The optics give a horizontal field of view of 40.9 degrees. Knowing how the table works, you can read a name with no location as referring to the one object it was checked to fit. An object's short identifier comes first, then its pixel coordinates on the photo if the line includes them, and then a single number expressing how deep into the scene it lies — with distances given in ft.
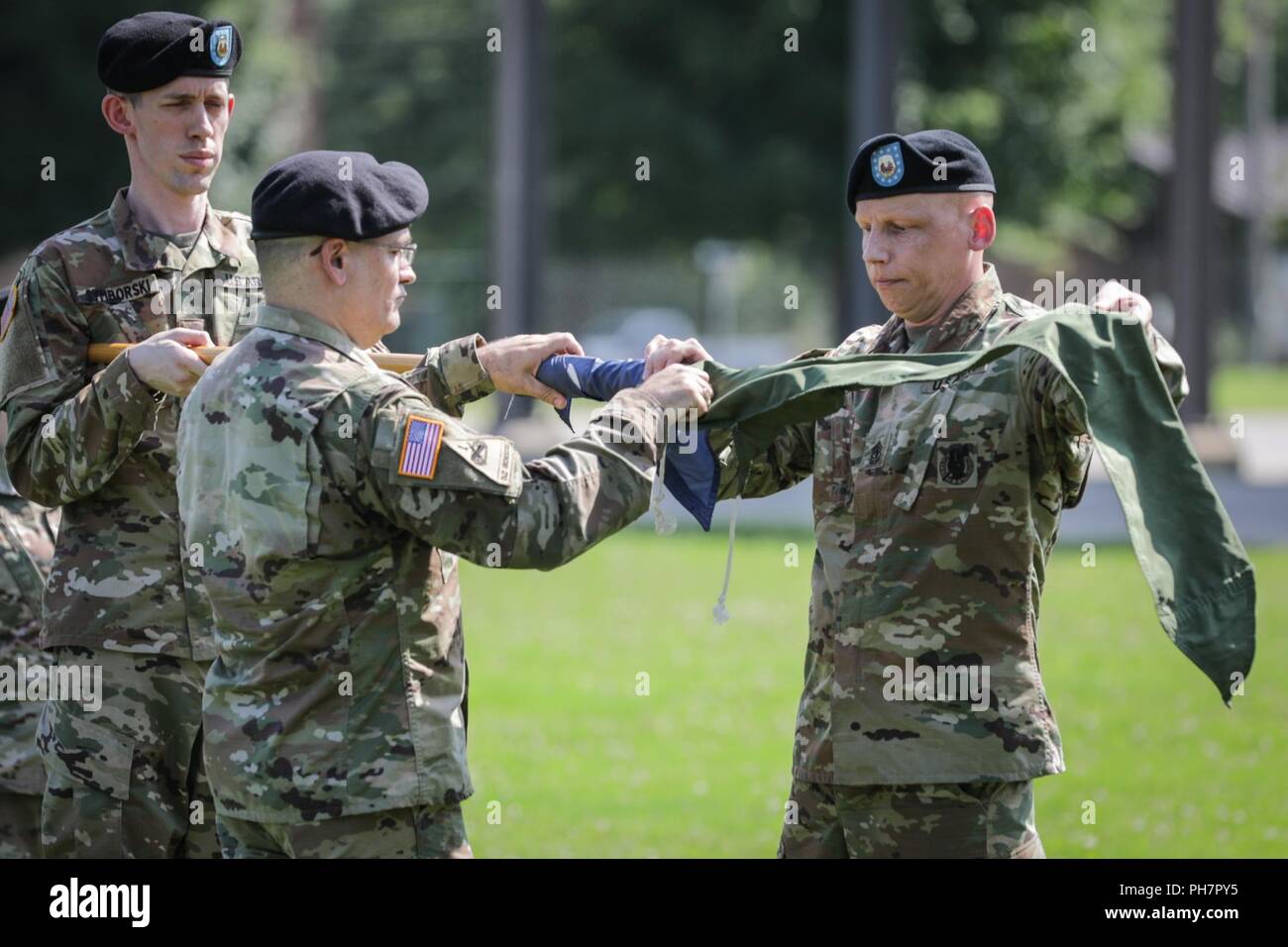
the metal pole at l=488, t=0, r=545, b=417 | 68.33
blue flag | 15.17
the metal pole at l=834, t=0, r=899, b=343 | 62.85
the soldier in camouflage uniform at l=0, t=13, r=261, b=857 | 15.97
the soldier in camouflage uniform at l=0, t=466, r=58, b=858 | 18.29
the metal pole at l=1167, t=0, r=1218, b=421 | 63.62
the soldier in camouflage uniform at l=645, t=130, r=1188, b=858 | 14.44
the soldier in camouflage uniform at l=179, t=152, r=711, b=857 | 12.67
